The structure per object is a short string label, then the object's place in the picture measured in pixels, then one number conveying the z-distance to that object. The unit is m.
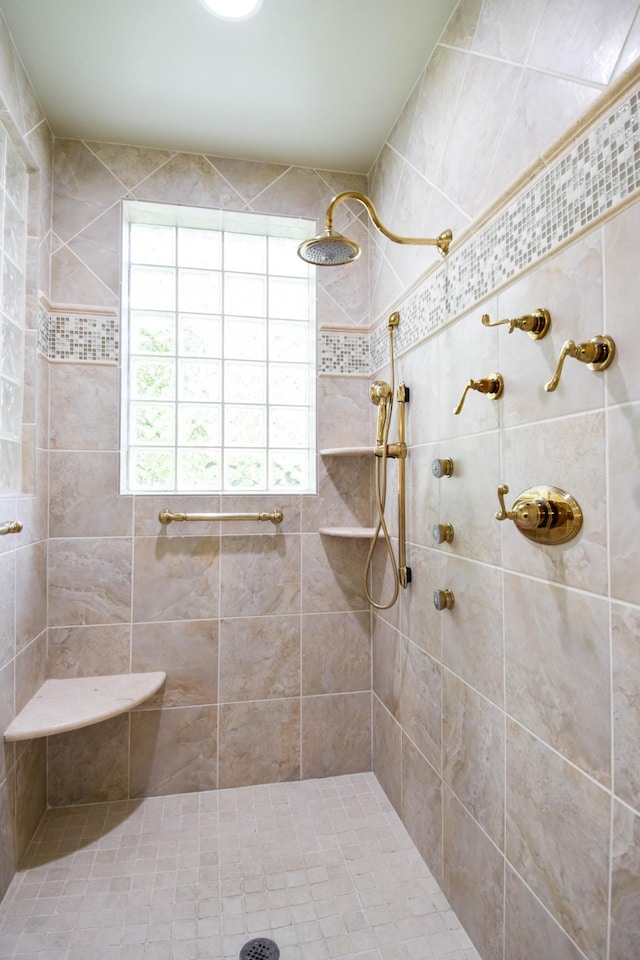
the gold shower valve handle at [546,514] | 0.97
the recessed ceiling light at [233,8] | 1.44
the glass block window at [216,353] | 2.14
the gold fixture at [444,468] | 1.45
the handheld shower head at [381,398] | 1.90
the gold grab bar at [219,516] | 1.99
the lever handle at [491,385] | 1.21
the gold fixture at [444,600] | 1.46
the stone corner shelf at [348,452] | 1.92
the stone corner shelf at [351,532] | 1.98
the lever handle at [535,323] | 1.04
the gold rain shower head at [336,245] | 1.46
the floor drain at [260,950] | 1.30
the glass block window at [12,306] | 1.61
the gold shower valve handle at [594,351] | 0.87
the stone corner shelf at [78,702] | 1.58
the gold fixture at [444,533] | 1.46
